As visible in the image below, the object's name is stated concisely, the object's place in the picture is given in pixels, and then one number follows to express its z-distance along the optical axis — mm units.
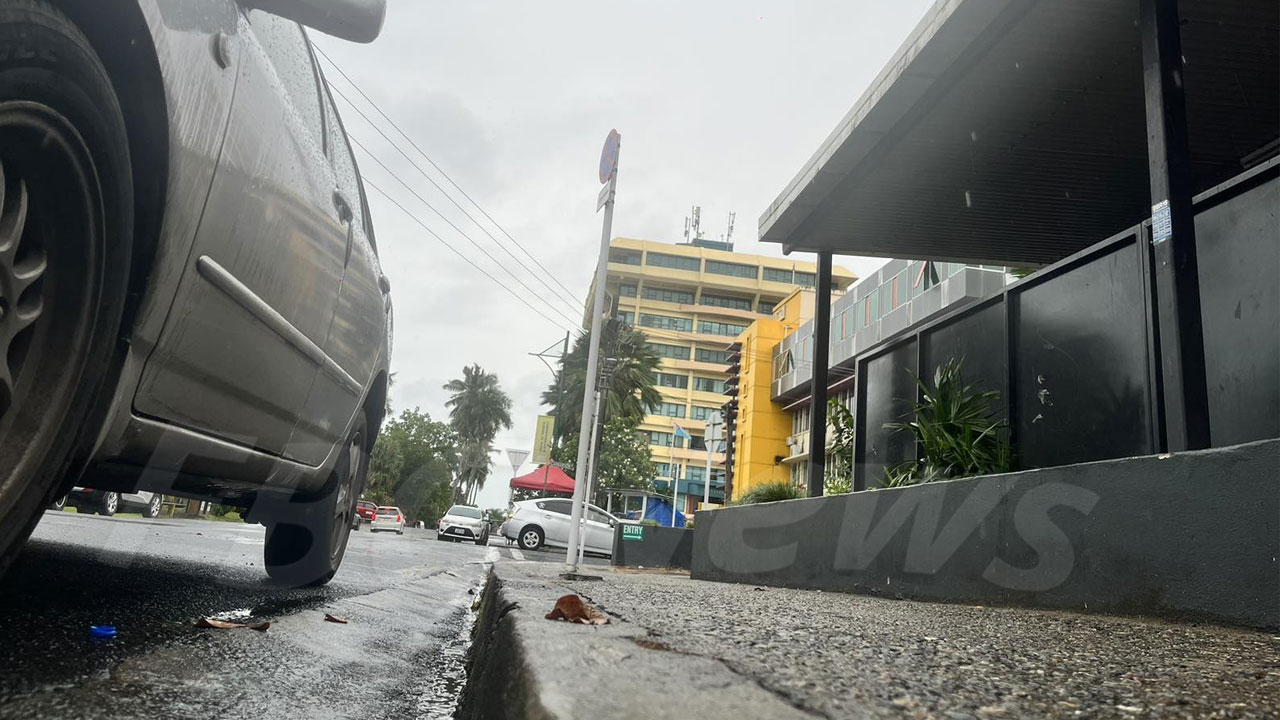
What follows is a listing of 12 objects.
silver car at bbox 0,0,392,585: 1697
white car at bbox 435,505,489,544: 26553
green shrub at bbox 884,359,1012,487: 5680
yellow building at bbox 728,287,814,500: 48281
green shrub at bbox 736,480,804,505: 8586
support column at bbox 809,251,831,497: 8578
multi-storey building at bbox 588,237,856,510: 82250
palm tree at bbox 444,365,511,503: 88625
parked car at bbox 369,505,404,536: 37562
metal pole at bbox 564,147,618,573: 7500
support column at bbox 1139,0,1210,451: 3658
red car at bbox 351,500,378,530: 36562
